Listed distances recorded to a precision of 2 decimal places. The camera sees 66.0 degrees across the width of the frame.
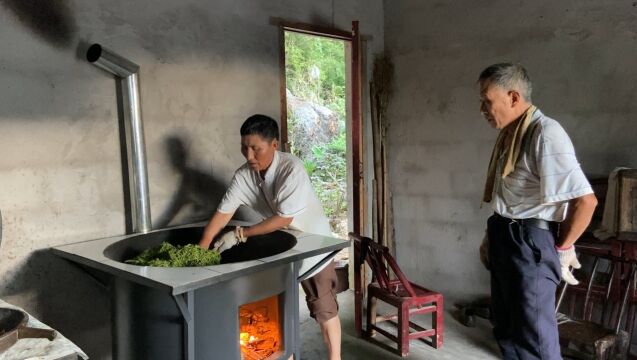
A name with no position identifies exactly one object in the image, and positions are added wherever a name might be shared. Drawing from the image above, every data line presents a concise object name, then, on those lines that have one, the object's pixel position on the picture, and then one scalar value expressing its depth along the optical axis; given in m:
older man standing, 1.79
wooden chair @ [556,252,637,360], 2.54
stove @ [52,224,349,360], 1.68
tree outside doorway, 6.31
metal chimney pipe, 2.36
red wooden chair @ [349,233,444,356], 2.86
